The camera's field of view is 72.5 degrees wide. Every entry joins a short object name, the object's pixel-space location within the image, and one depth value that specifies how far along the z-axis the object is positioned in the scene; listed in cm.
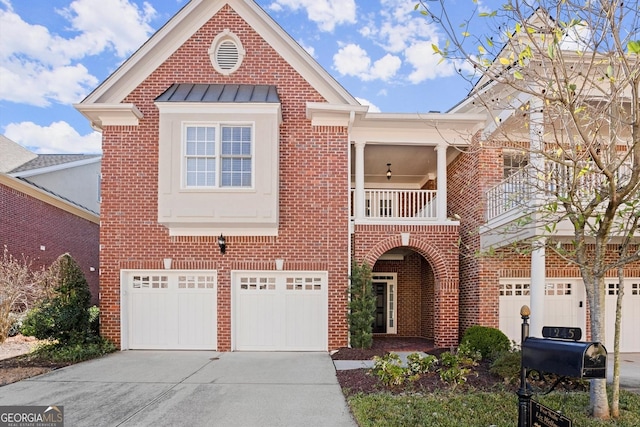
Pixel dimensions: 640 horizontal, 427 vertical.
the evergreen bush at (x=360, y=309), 1021
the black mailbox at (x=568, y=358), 379
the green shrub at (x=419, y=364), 743
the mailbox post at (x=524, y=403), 424
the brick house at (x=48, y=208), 1414
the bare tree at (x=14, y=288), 1154
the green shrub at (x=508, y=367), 713
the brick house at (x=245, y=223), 1038
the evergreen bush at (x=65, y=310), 946
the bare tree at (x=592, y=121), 475
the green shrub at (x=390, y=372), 688
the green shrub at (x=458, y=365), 691
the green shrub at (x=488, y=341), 930
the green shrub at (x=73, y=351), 915
